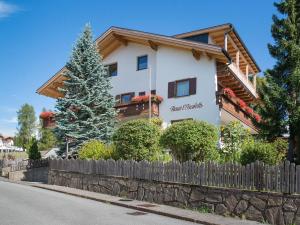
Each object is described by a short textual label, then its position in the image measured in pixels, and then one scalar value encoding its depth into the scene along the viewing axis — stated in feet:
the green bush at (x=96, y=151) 44.97
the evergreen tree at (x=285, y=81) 37.20
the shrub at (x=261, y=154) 31.50
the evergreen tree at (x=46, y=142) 115.99
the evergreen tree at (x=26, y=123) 207.54
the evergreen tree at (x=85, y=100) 55.57
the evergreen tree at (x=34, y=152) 66.30
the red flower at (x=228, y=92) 55.60
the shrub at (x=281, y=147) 35.82
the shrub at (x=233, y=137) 42.83
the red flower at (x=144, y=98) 59.62
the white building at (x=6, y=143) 203.74
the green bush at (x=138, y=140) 38.69
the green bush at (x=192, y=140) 35.28
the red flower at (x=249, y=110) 65.62
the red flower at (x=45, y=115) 76.83
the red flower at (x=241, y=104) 63.03
